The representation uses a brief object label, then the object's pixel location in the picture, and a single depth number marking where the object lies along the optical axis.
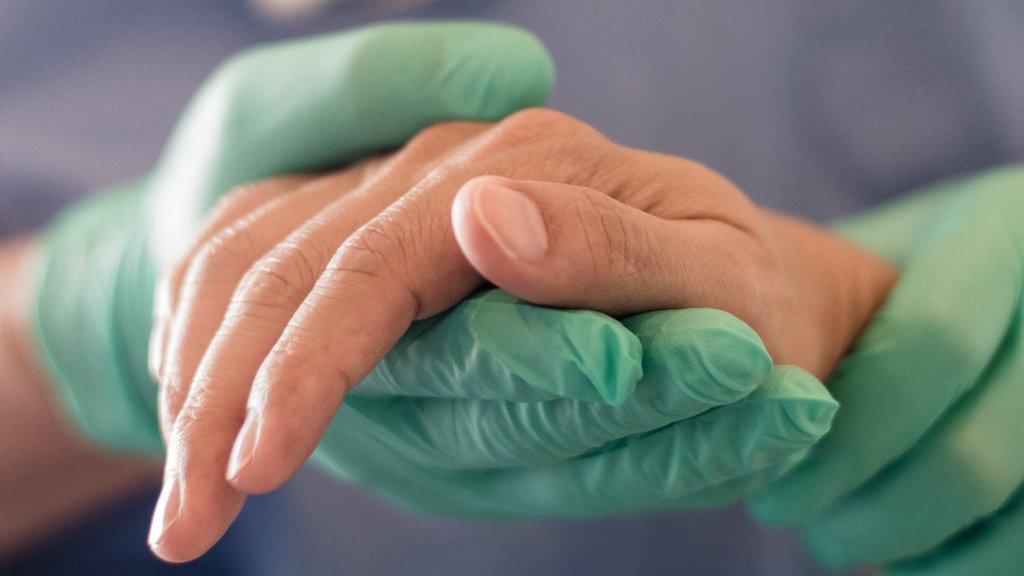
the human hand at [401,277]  0.44
